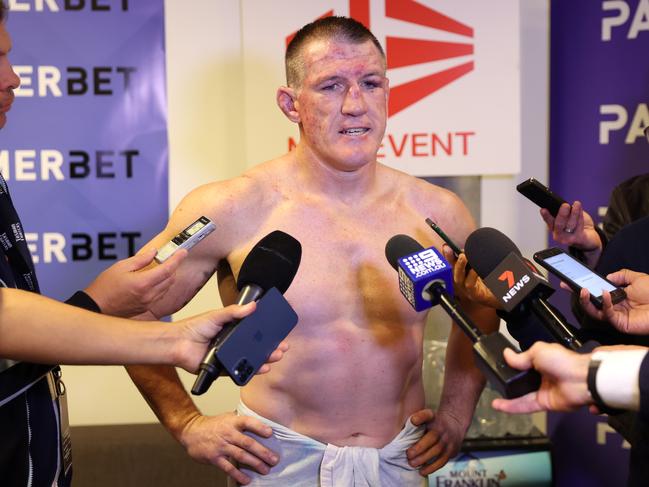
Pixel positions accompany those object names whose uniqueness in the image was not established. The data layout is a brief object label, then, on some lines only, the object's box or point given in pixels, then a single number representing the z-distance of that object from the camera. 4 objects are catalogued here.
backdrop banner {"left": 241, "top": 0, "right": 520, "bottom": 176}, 3.09
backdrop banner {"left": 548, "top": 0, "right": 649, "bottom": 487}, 3.20
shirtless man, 1.90
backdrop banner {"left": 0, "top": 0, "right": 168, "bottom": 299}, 3.13
